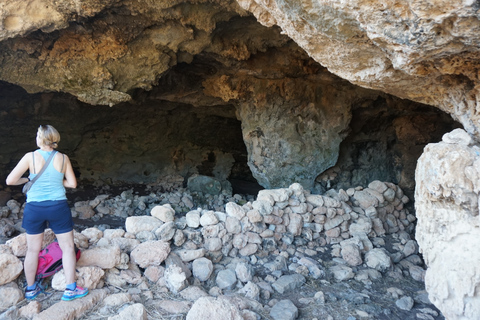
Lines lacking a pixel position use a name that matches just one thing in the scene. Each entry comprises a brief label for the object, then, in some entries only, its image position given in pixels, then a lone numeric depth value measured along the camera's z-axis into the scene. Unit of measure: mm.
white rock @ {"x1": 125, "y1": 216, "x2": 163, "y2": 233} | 2994
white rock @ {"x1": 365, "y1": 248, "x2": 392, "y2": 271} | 3381
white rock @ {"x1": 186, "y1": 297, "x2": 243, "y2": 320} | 2145
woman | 2182
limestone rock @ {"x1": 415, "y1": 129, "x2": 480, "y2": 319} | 1585
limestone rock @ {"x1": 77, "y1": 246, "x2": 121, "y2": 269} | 2498
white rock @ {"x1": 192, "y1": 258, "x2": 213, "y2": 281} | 2799
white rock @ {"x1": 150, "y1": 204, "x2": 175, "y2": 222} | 3193
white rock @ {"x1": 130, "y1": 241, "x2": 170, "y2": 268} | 2715
